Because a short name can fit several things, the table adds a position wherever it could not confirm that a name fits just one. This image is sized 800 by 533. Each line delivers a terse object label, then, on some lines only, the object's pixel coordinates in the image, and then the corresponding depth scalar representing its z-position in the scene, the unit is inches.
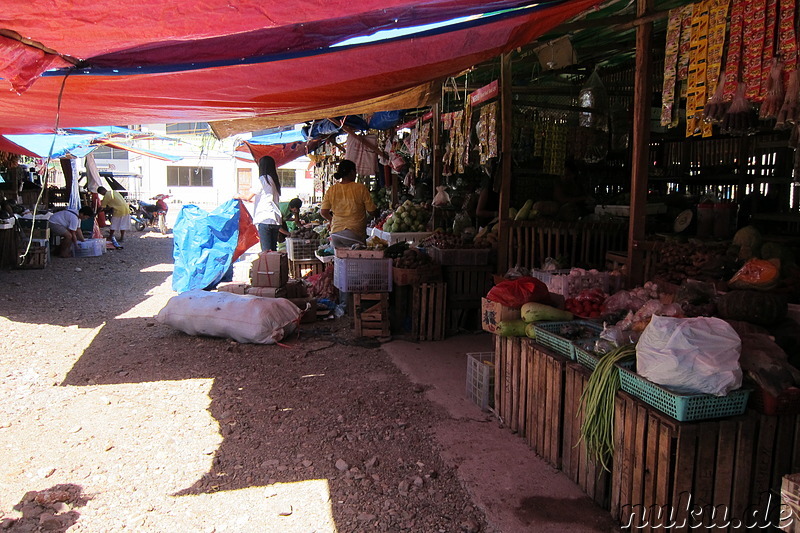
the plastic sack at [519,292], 175.3
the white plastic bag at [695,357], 106.2
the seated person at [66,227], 568.7
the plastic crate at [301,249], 431.5
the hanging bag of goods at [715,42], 151.4
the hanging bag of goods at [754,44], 142.0
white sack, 265.0
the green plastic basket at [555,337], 148.7
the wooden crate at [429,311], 272.5
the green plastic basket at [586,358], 136.0
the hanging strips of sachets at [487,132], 265.6
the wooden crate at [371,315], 278.8
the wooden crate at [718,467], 105.6
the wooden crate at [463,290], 283.3
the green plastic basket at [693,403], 105.4
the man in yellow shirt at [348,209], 322.7
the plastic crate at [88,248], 591.5
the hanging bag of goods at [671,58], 167.2
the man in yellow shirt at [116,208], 704.4
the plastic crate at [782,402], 106.8
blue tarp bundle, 388.8
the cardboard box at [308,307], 308.2
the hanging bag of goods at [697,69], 157.3
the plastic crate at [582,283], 215.0
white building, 1301.7
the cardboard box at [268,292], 309.1
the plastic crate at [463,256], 280.5
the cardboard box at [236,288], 319.0
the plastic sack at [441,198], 359.3
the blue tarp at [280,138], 519.8
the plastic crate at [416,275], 270.7
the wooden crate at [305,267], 431.8
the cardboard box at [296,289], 323.9
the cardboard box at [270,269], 330.0
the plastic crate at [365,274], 277.4
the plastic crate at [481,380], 187.8
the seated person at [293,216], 514.0
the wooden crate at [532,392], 147.3
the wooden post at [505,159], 259.3
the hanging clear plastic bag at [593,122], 286.5
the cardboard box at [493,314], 175.0
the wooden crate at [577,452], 130.3
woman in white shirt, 409.7
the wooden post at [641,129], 194.9
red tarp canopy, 107.0
